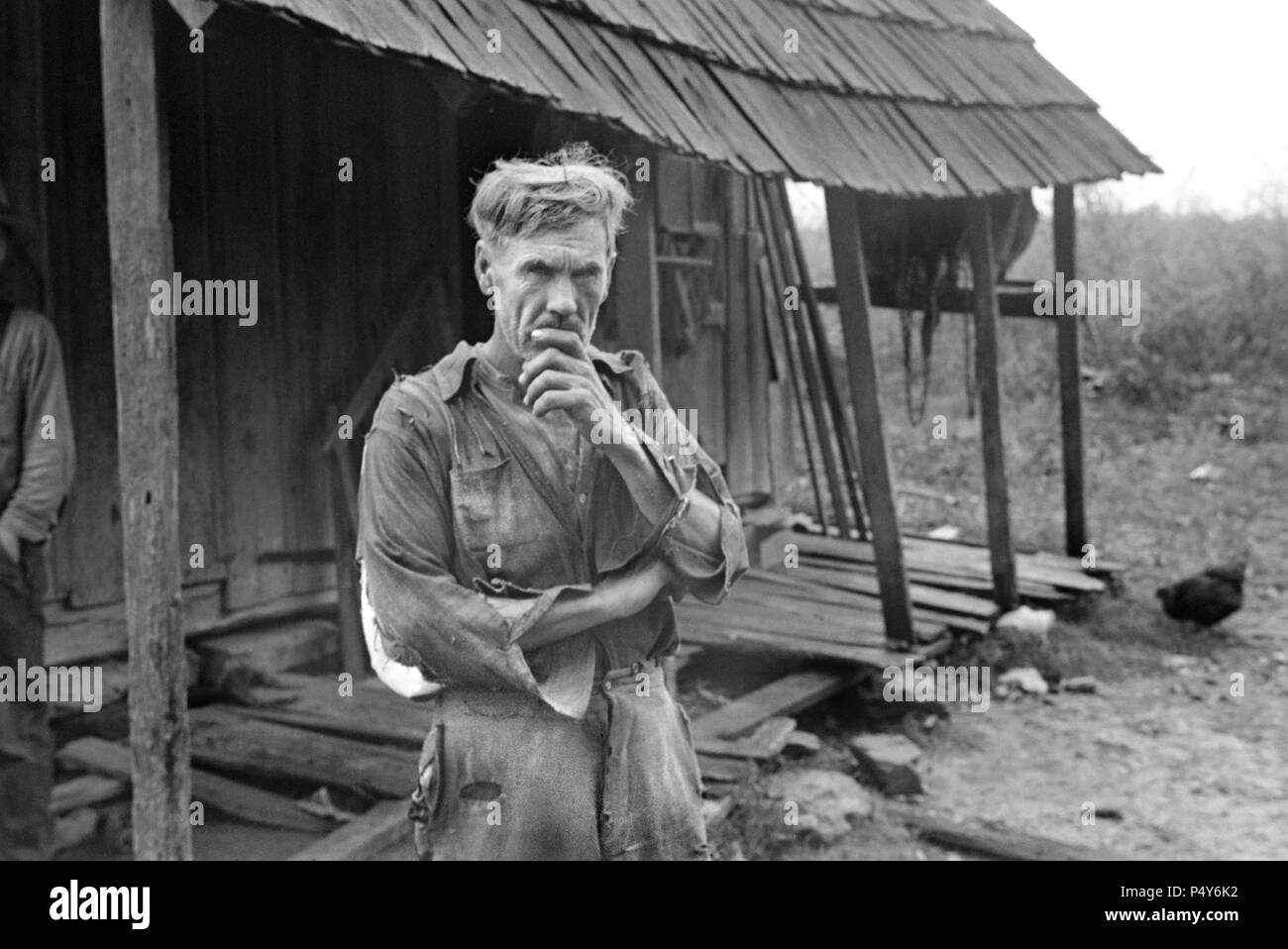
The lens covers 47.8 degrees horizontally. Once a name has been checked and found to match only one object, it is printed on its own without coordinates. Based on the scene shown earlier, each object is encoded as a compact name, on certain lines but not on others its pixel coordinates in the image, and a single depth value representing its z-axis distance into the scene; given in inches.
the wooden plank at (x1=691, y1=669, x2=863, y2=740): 265.6
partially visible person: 189.6
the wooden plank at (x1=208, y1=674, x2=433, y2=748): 239.8
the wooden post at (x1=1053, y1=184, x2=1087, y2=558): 393.4
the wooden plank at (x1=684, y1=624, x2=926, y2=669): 301.7
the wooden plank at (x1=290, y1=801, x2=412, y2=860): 192.7
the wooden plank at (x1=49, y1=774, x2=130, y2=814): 212.2
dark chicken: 365.1
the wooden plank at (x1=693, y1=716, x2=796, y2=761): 248.7
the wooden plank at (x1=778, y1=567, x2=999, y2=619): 349.7
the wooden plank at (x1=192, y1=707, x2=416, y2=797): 219.0
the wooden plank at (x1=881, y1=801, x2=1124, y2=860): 230.2
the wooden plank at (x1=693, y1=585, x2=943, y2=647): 319.6
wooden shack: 171.5
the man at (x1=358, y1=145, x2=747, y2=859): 95.3
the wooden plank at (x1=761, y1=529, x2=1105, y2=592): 390.9
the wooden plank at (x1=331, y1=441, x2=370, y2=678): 285.9
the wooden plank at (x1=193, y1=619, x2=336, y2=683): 269.1
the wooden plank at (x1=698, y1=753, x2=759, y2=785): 235.3
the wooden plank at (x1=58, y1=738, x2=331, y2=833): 215.2
